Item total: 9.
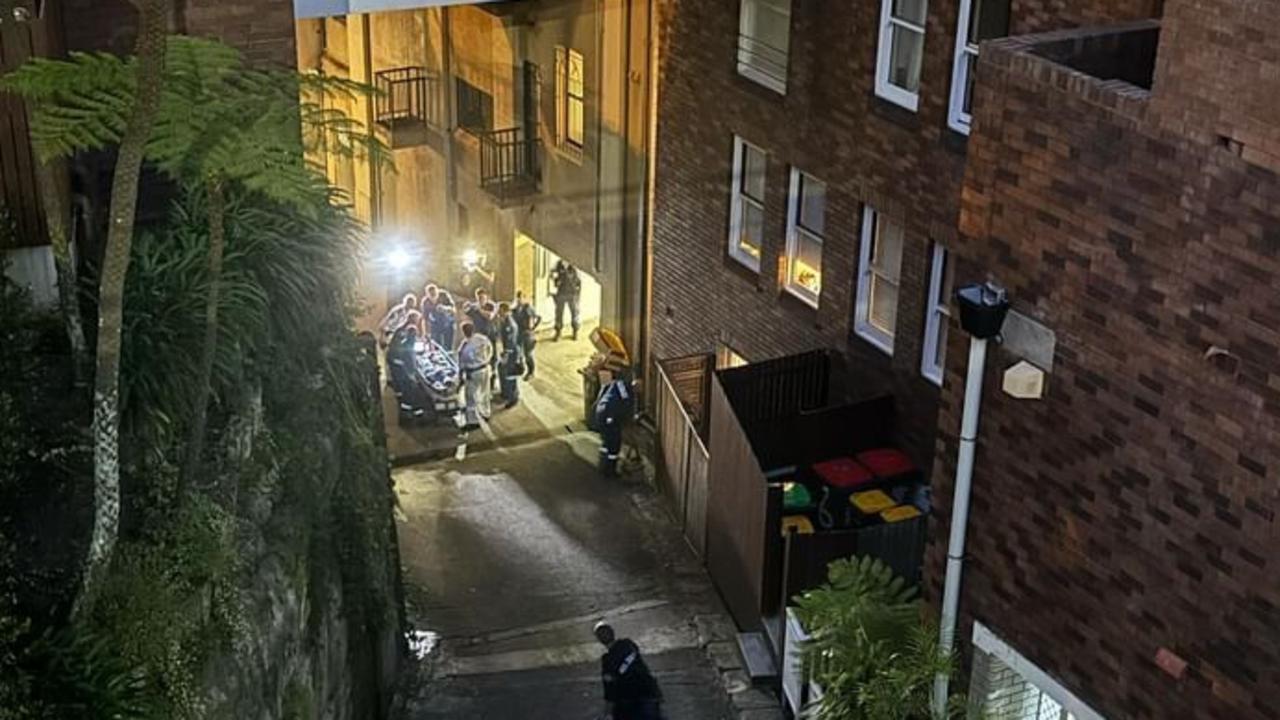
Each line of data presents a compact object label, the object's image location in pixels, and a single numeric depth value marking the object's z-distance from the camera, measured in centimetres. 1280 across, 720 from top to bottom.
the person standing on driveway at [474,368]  1995
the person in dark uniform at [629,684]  1269
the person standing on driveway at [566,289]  2328
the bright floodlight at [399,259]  2533
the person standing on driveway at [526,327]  2148
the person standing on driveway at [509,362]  2112
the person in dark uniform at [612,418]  1850
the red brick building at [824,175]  1450
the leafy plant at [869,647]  950
